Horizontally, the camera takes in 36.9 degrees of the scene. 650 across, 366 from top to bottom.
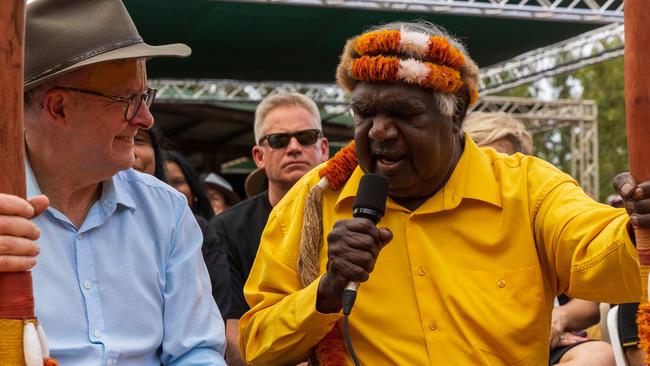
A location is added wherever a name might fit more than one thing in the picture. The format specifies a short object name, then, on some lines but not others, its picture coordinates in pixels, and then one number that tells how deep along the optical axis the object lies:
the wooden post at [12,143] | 2.06
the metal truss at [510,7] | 9.05
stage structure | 9.40
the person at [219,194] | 8.58
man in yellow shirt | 3.24
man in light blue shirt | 3.05
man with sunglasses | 5.23
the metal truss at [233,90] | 14.29
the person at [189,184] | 6.41
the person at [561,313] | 5.33
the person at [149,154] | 5.36
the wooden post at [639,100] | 2.20
